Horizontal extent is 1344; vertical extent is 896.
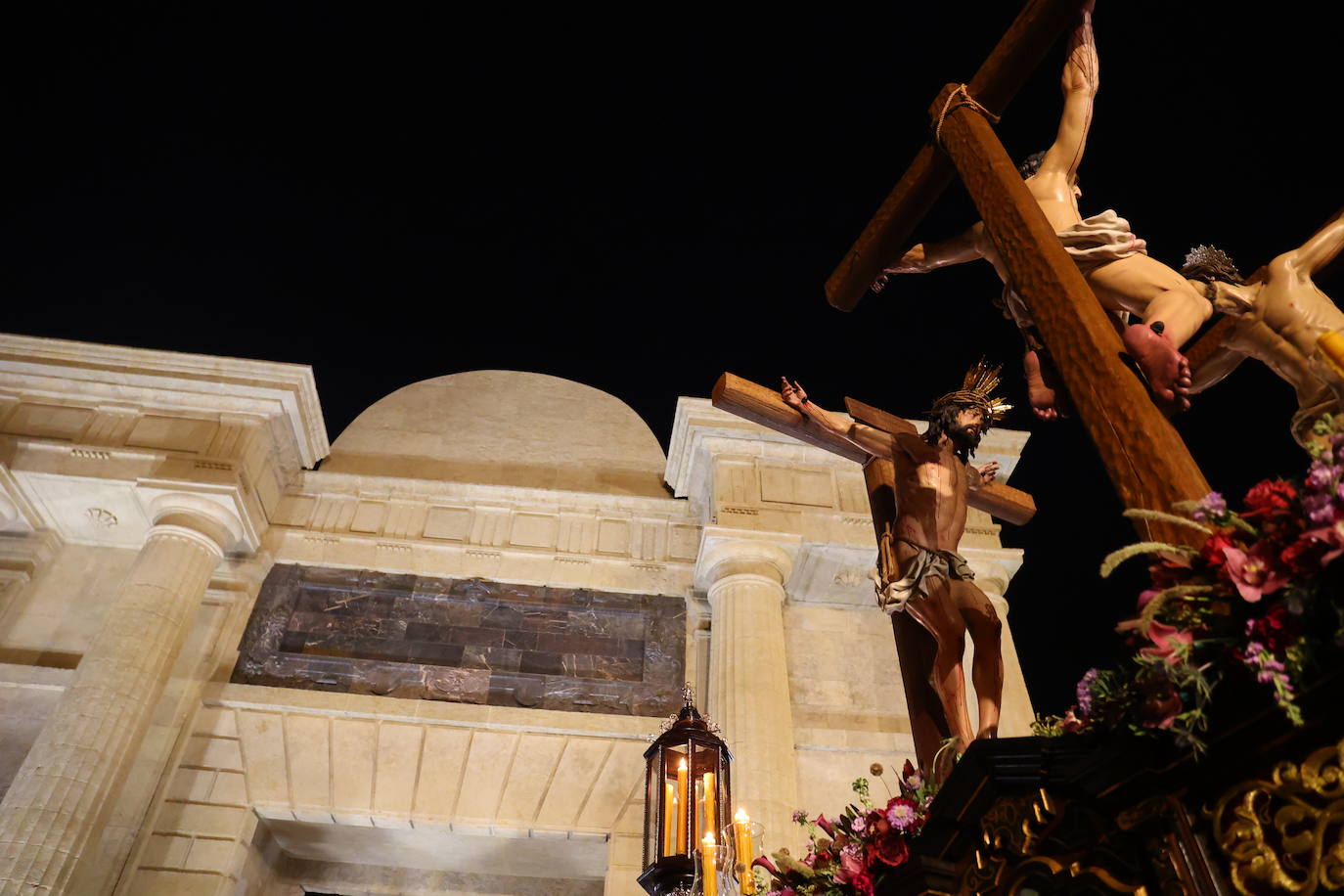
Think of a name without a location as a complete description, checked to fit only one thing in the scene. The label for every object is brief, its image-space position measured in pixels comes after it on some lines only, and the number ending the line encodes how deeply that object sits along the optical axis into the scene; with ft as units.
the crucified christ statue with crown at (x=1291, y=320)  7.79
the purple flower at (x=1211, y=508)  5.81
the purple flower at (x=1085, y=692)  6.52
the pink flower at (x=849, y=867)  9.66
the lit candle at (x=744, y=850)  11.94
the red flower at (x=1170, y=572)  5.98
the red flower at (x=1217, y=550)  5.63
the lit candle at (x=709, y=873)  11.75
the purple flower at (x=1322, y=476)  5.16
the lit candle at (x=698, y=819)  15.82
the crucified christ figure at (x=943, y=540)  11.52
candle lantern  15.70
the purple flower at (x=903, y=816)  9.33
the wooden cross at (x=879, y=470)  12.43
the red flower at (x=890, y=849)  9.24
